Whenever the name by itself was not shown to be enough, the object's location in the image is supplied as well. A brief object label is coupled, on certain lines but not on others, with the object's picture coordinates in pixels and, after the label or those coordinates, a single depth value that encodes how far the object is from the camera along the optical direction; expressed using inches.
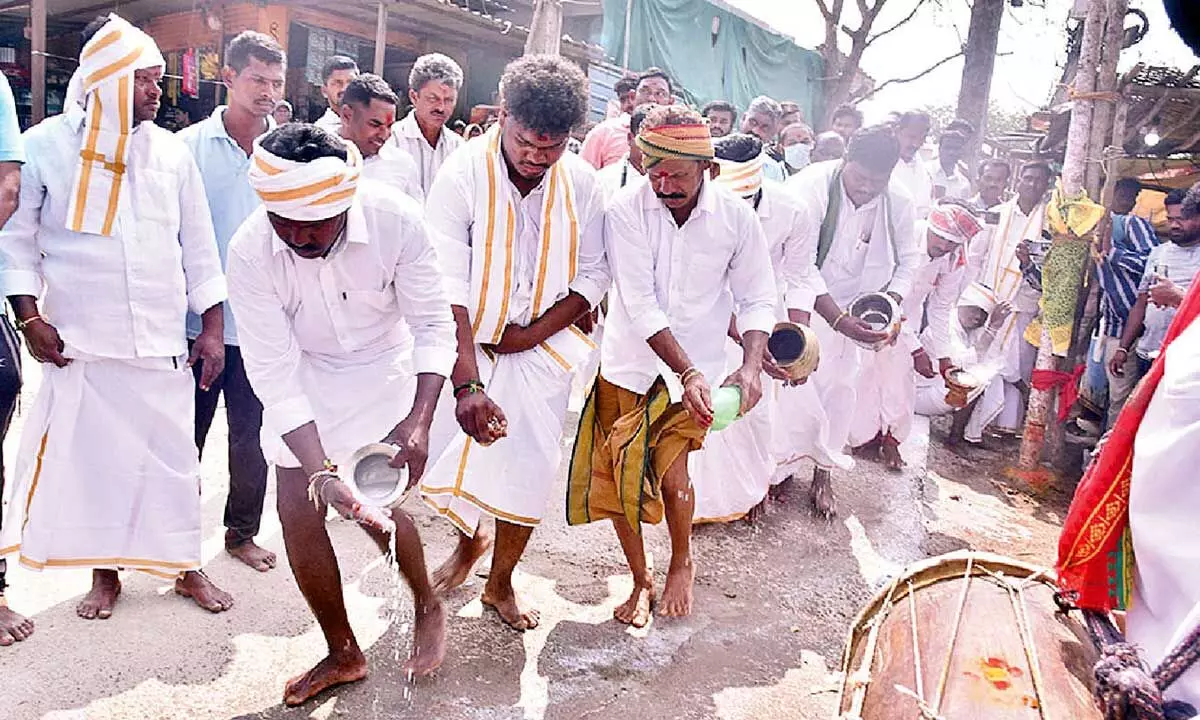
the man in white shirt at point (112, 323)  111.0
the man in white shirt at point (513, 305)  121.7
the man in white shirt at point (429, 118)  163.0
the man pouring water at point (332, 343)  94.5
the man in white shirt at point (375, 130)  143.2
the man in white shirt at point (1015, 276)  257.4
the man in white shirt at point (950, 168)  337.1
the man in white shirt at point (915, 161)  252.2
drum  69.4
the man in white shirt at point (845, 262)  170.6
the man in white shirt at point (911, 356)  211.2
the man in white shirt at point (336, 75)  182.4
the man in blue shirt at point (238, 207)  136.9
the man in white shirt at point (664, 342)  127.5
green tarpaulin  455.5
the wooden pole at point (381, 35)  366.0
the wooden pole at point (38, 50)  318.0
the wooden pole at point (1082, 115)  216.1
